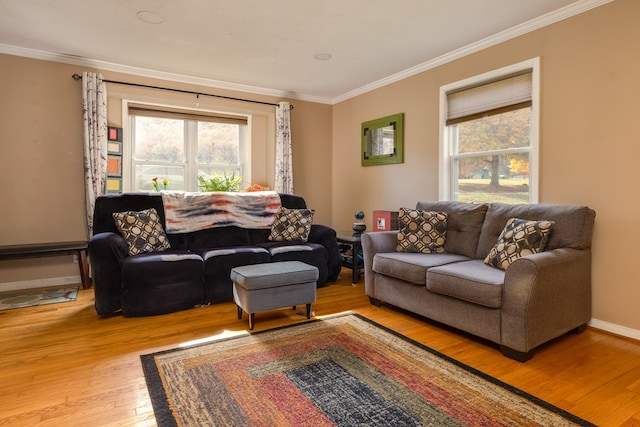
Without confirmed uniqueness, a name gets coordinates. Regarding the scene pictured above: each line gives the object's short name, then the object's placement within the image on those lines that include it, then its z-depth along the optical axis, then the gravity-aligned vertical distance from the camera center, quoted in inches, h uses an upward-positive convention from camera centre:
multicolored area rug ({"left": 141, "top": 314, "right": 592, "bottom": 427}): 67.6 -37.7
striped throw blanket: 153.7 -0.9
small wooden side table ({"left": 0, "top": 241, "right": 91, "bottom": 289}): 141.3 -17.3
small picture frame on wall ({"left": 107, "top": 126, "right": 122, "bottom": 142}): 170.2 +33.6
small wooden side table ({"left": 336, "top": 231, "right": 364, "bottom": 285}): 164.4 -19.0
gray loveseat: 90.1 -19.7
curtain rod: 162.5 +57.9
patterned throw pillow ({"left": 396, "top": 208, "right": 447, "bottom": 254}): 134.7 -9.1
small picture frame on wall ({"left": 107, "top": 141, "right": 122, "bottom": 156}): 169.9 +27.3
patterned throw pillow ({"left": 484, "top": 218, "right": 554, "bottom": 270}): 104.0 -9.6
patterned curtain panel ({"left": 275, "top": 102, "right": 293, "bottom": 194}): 208.5 +31.0
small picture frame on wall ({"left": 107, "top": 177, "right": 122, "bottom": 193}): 171.2 +10.1
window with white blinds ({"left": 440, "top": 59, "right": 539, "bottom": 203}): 130.7 +27.6
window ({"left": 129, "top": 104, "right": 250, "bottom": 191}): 184.1 +31.6
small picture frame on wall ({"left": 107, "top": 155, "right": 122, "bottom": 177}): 170.2 +18.8
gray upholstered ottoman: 109.6 -24.1
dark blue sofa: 120.9 -19.5
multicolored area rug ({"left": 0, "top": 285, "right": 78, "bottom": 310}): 137.0 -35.1
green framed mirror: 181.8 +34.6
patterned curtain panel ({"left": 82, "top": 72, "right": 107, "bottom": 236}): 161.0 +30.8
